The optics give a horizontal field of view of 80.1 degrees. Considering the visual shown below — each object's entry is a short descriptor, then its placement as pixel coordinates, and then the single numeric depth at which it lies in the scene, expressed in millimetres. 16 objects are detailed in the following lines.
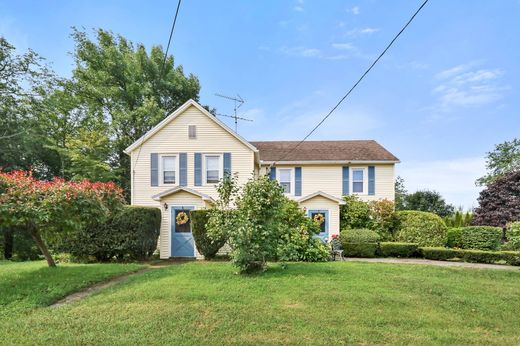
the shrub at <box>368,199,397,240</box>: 15832
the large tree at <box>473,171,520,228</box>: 18594
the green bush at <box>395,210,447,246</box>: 14742
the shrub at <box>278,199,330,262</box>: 11508
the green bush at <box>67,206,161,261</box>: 12023
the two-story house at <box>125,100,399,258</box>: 15406
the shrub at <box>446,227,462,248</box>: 15320
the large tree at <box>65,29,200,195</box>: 23062
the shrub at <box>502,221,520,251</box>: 9627
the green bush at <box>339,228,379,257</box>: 13796
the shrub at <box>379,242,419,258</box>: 13719
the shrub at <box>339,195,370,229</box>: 15977
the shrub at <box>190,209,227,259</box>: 12453
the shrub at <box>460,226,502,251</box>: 14367
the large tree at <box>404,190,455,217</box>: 22812
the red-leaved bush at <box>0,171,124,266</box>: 7945
